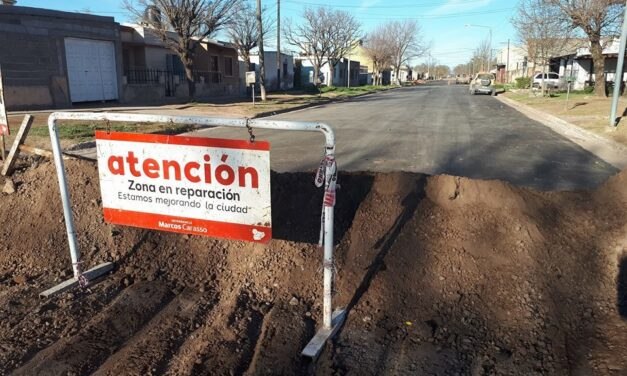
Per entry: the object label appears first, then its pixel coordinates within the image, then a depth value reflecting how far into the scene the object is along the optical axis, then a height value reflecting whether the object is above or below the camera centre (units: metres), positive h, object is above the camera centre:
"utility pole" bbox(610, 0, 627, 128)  14.19 +0.17
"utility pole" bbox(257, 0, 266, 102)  26.63 +1.70
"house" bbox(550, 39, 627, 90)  40.57 +1.78
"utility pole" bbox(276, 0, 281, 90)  34.91 +5.13
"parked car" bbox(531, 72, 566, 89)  45.06 +0.26
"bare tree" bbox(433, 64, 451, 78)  193.16 +6.00
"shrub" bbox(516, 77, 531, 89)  51.70 +0.22
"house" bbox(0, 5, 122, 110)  19.06 +1.35
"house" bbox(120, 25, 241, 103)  26.39 +1.14
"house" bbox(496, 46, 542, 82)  62.97 +3.28
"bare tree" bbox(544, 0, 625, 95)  23.47 +3.38
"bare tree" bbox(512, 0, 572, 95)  26.77 +3.34
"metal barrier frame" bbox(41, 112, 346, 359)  3.25 -0.81
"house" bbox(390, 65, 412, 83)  132.25 +3.51
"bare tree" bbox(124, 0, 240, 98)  22.44 +3.21
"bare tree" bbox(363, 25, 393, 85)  79.19 +5.64
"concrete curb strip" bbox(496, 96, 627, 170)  10.72 -1.51
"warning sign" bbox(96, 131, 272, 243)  3.53 -0.72
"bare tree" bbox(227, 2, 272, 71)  37.97 +3.93
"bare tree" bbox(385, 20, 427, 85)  84.85 +7.02
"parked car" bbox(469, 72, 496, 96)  46.06 -0.05
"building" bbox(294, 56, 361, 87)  60.11 +1.94
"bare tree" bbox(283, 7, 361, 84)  56.22 +5.60
